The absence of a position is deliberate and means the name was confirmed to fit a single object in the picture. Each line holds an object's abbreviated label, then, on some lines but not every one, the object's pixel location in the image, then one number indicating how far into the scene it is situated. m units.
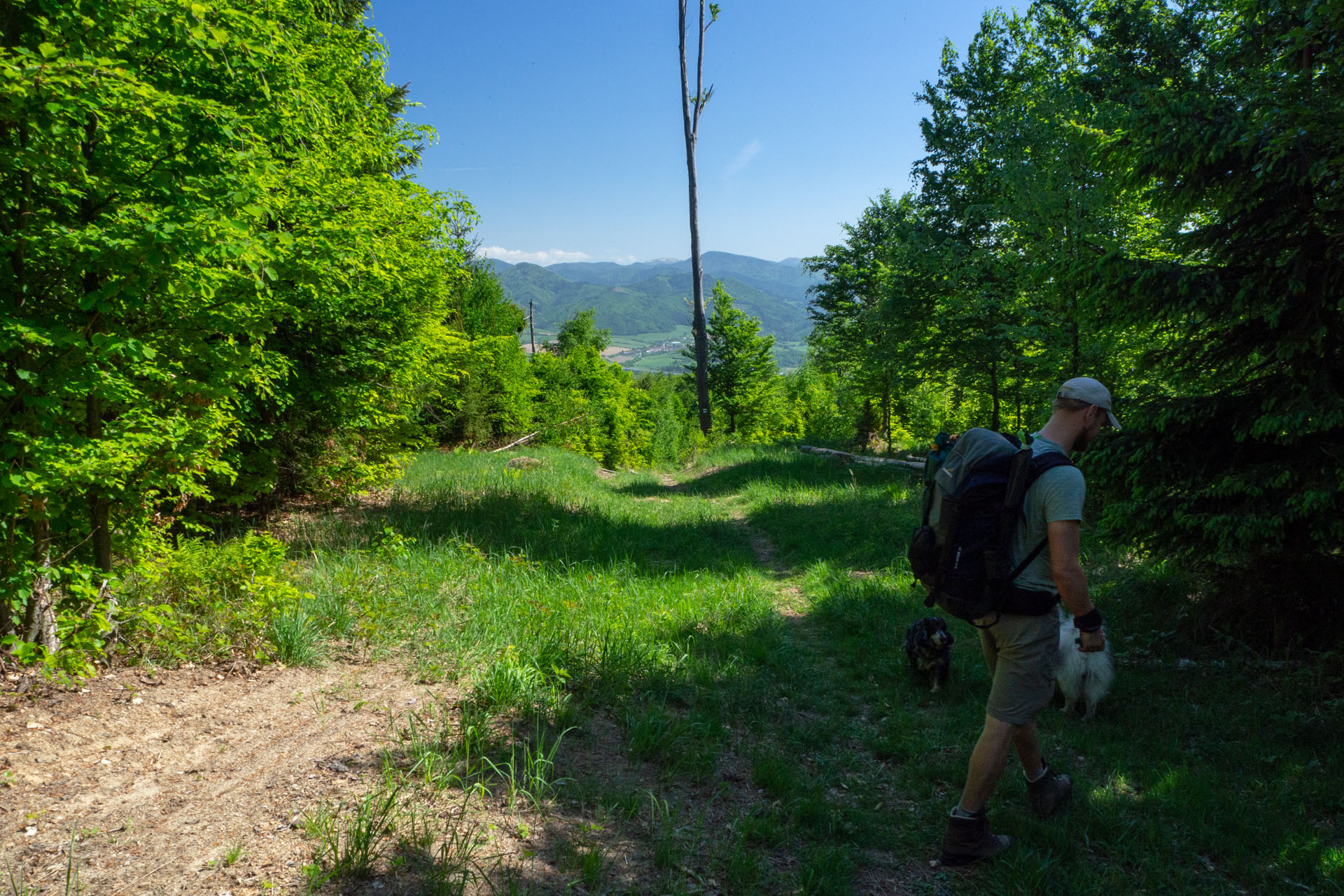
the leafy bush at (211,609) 4.57
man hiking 3.12
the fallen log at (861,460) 15.14
